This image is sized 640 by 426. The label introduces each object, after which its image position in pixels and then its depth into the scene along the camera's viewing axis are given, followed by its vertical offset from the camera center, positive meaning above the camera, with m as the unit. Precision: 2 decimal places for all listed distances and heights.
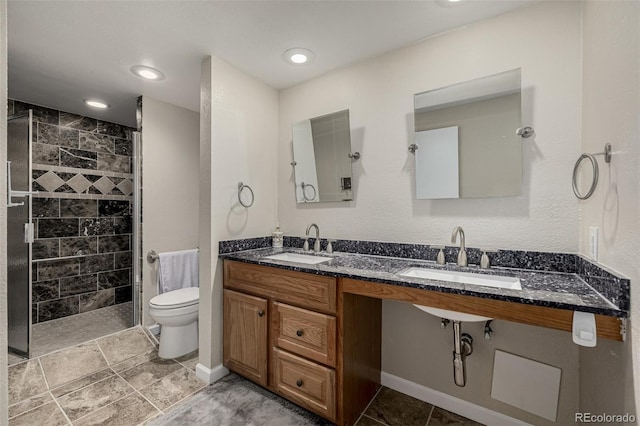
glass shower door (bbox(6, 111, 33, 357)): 2.17 -0.20
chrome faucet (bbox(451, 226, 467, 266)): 1.54 -0.24
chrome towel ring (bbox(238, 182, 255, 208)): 2.18 +0.17
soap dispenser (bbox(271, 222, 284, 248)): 2.40 -0.24
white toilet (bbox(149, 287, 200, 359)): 2.20 -0.91
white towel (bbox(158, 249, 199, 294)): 2.67 -0.59
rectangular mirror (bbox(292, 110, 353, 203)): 2.12 +0.44
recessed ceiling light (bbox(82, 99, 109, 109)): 2.75 +1.12
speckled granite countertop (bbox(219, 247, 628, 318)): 1.00 -0.32
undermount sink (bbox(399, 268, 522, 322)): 1.21 -0.35
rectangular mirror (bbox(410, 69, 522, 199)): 1.51 +0.43
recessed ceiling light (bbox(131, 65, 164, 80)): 2.14 +1.12
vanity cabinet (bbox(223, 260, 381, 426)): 1.49 -0.77
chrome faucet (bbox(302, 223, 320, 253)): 2.17 -0.25
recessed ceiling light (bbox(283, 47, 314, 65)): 1.90 +1.12
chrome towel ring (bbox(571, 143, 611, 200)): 1.04 +0.19
